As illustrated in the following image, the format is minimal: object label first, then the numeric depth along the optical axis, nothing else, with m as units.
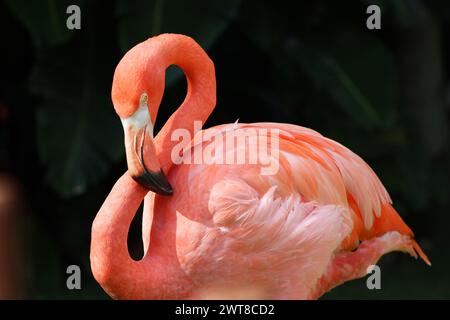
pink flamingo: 6.29
